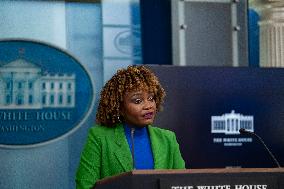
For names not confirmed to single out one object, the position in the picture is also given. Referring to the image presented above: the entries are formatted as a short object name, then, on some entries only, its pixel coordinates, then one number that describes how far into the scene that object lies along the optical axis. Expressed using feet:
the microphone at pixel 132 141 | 12.39
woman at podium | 12.39
